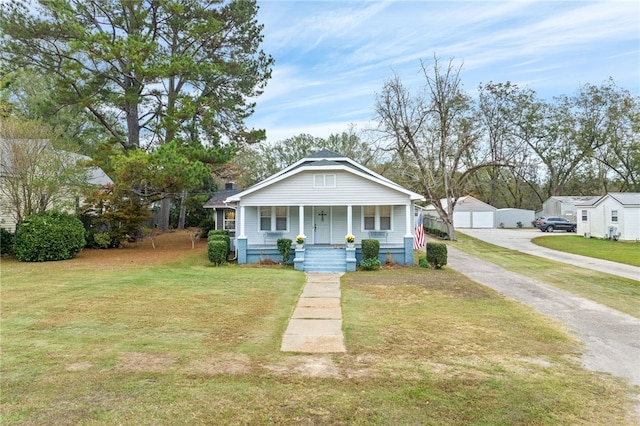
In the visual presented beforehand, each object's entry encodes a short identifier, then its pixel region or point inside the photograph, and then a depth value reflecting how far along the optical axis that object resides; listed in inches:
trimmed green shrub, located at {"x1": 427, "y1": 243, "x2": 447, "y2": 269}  617.0
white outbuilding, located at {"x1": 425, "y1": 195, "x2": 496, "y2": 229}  1807.3
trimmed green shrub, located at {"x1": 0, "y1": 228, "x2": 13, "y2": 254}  686.5
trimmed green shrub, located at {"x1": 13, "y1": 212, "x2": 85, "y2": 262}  647.1
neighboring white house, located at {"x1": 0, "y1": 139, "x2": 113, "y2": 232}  655.1
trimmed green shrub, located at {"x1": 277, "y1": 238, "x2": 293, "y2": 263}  644.1
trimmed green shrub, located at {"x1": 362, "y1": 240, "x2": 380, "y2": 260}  621.9
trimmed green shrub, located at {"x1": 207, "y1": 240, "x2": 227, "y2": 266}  642.2
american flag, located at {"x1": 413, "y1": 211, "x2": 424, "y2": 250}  760.3
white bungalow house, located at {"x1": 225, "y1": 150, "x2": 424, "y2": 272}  655.1
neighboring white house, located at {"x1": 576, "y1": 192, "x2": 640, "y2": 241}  1047.6
